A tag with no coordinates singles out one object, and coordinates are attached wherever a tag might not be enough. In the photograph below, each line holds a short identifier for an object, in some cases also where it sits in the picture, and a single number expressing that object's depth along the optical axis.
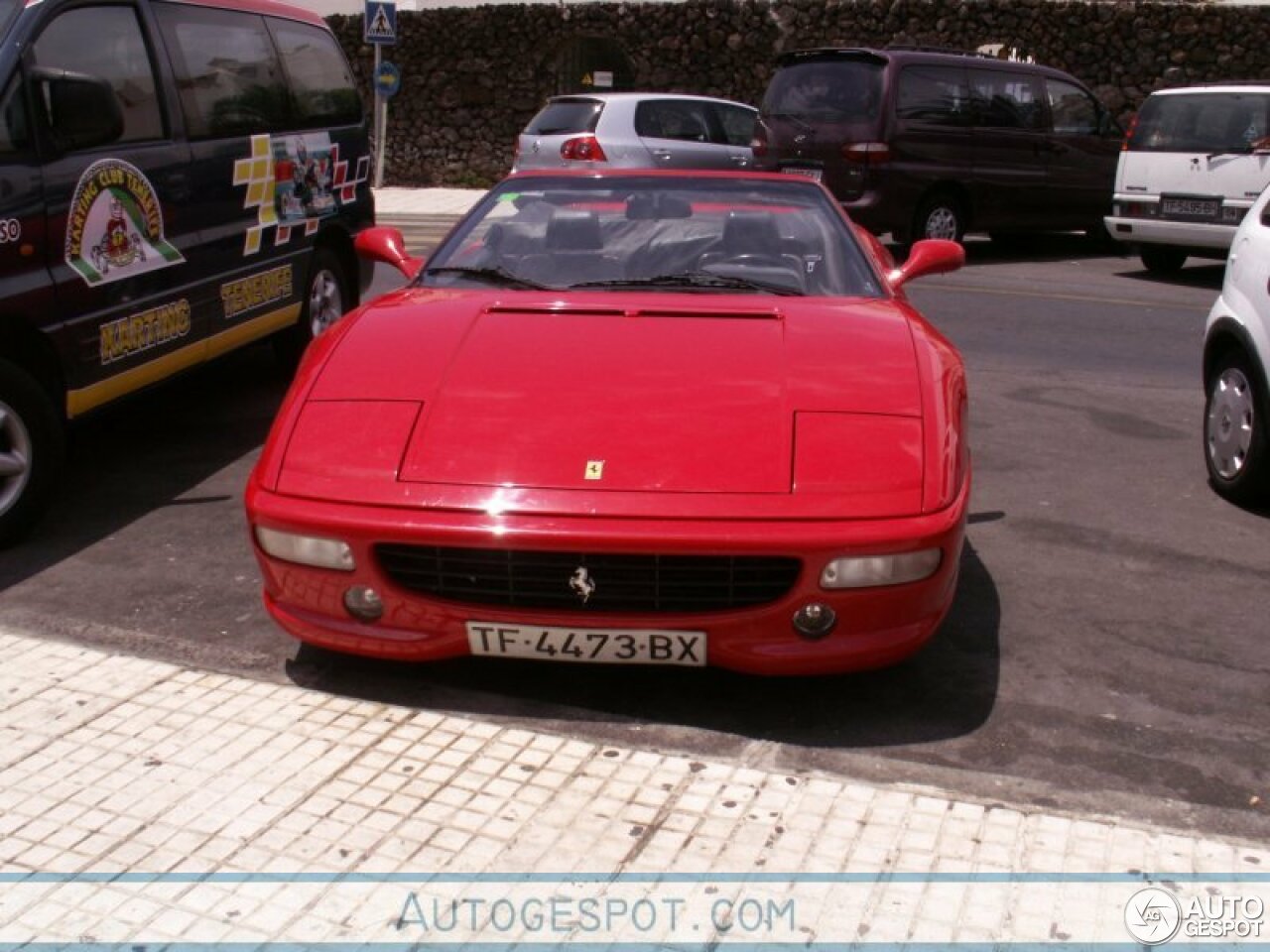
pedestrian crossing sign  19.81
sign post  19.83
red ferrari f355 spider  3.69
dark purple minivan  14.09
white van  12.94
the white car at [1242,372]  5.78
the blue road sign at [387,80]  20.92
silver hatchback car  15.90
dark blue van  5.26
